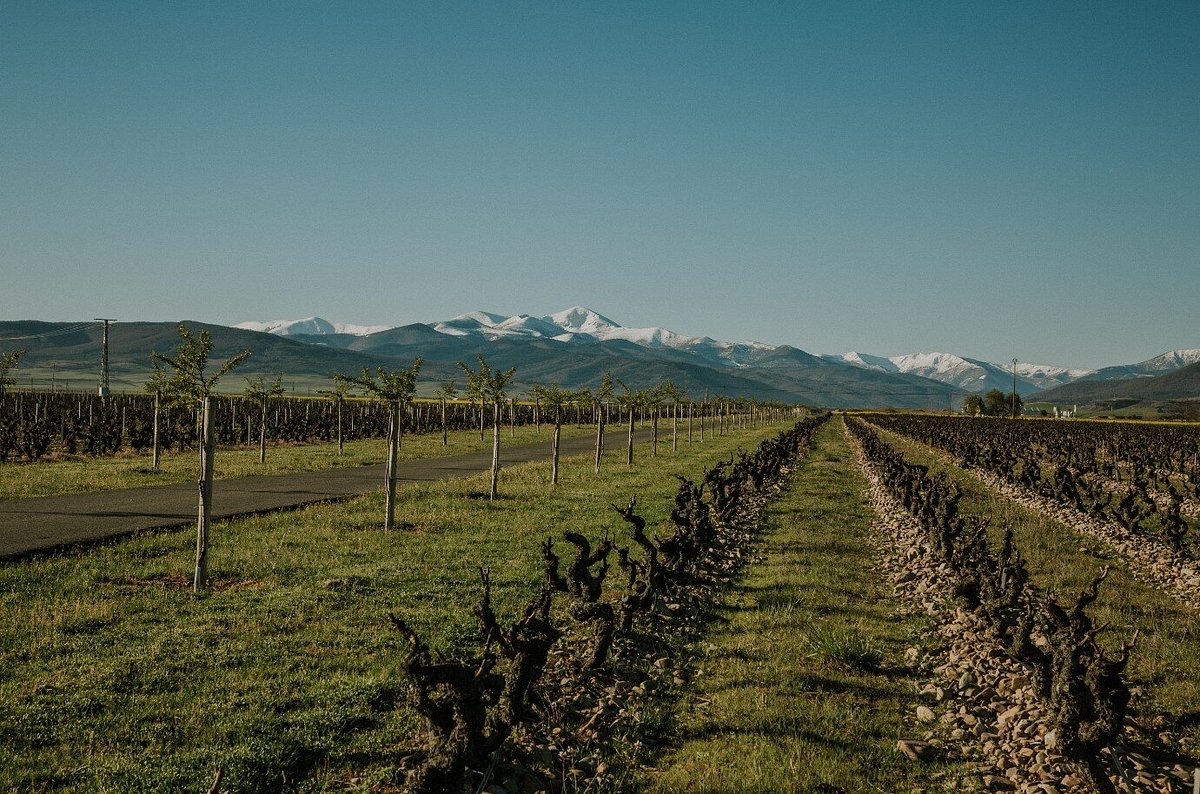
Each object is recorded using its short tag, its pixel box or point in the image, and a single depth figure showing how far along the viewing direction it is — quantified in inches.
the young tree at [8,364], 1138.5
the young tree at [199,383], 464.8
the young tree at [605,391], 1503.9
